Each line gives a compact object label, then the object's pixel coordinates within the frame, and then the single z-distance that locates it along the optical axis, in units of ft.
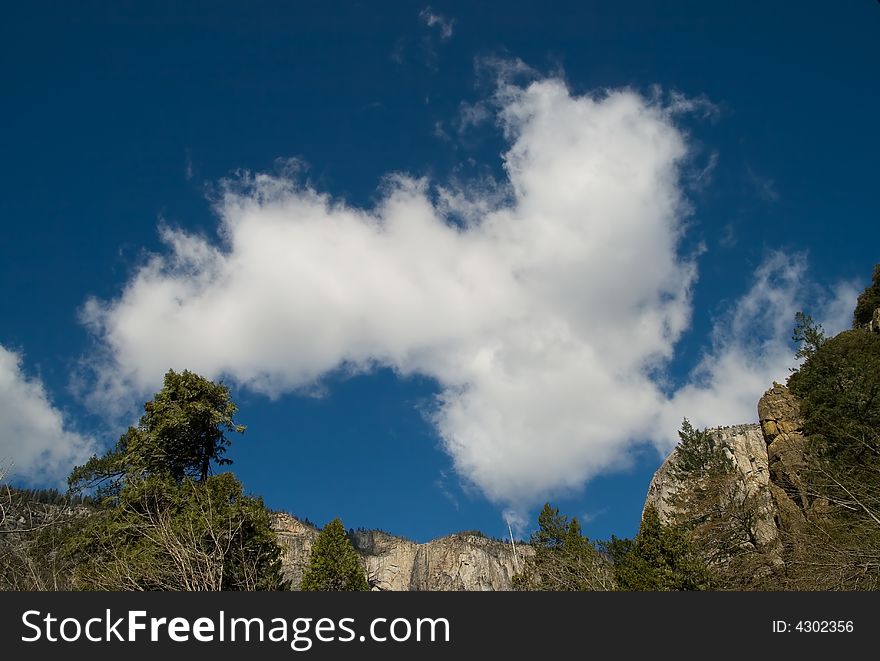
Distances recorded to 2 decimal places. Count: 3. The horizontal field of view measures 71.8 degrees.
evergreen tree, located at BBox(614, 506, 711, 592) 91.35
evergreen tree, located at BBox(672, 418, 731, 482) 141.90
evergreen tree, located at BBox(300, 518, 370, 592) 110.22
